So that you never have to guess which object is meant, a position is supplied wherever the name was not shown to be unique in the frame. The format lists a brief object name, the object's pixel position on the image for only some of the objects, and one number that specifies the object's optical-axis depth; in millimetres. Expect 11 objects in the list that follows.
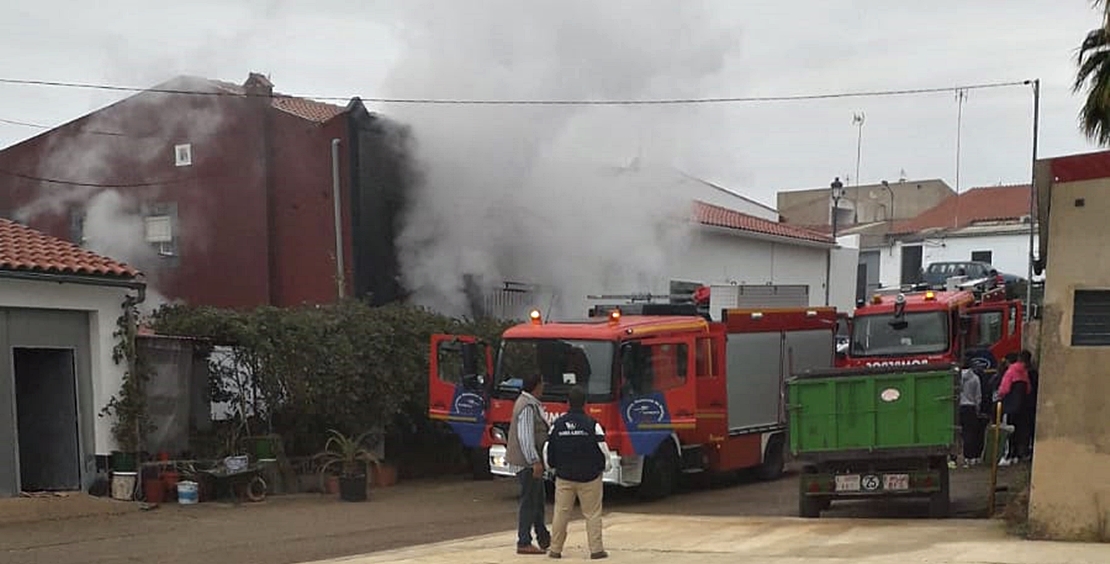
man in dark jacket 9961
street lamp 29938
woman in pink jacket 14438
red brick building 22406
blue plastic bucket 15000
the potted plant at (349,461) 16016
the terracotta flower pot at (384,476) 17953
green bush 16391
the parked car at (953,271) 30672
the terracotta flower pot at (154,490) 14961
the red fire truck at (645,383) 14734
